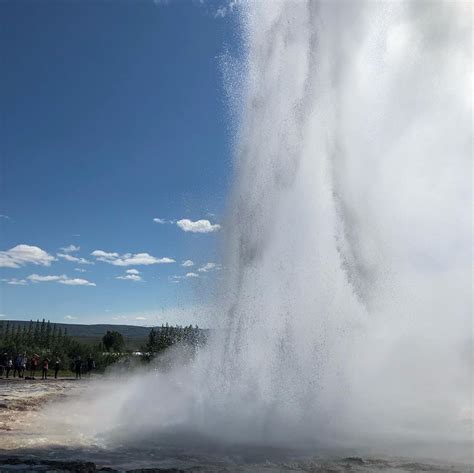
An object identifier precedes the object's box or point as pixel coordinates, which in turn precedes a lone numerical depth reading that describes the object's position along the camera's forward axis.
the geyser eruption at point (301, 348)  9.63
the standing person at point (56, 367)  23.50
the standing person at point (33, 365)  23.19
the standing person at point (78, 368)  24.55
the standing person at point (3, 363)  23.39
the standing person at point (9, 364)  22.86
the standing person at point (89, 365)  27.70
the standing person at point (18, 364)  22.48
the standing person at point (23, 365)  22.64
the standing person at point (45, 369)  23.14
